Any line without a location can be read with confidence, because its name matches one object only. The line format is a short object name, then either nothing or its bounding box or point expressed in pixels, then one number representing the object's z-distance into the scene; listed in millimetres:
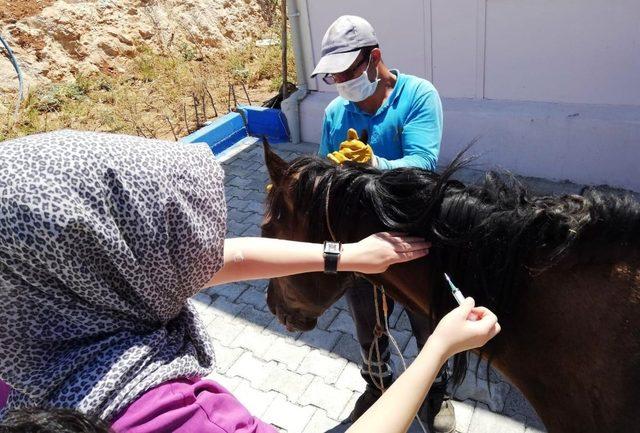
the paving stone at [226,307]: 3969
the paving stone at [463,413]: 2744
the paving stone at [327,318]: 3660
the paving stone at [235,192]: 5597
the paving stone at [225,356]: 3460
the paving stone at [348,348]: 3354
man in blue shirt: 2242
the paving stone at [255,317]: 3803
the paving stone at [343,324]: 3590
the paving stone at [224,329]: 3723
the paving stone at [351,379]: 3129
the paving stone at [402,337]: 3377
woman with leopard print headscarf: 827
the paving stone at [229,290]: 4168
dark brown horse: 1270
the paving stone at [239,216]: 5072
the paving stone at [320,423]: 2888
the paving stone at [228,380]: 3285
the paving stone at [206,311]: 3958
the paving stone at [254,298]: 3994
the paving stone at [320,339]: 3500
